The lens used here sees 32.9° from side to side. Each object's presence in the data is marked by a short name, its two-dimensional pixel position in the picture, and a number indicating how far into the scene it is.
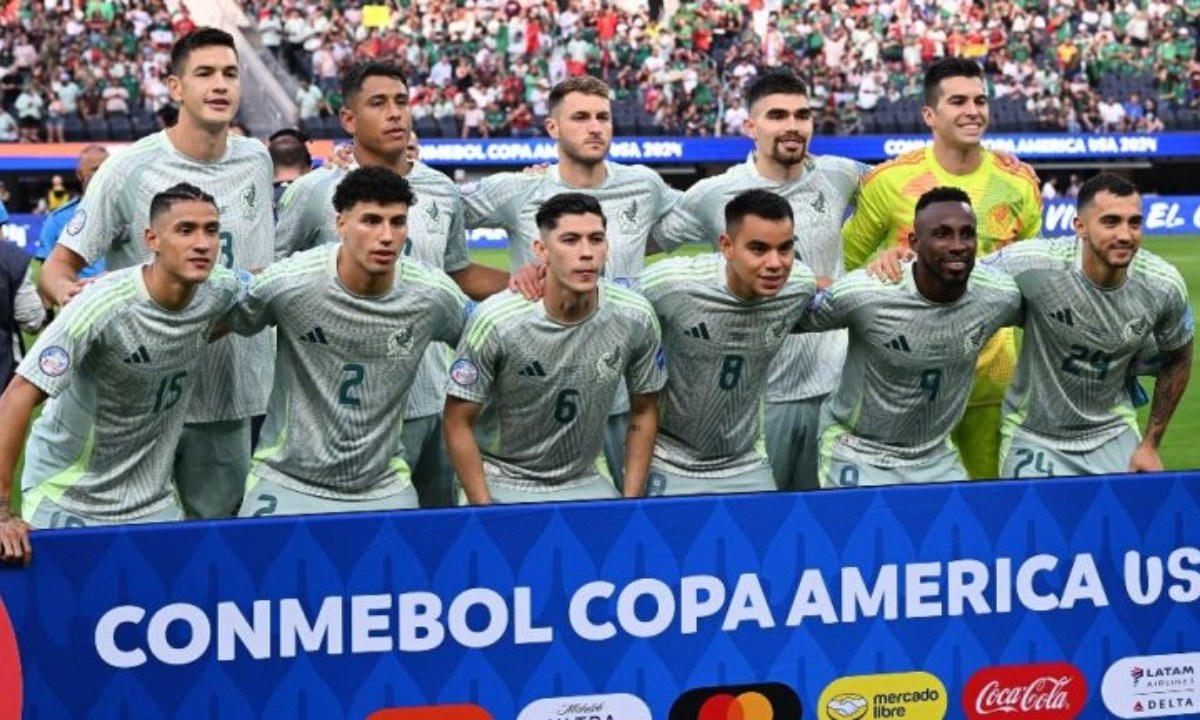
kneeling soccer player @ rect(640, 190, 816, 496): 6.96
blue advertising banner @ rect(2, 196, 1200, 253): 30.02
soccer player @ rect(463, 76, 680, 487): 7.82
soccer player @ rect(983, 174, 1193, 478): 7.32
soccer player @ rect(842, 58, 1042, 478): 8.16
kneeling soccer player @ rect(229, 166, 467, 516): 6.60
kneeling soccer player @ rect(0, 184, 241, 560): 6.27
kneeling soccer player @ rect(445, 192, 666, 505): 6.71
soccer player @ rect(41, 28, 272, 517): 7.28
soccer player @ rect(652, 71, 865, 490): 7.97
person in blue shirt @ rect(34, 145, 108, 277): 11.42
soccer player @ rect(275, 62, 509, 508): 7.73
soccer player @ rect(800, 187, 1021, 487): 7.05
